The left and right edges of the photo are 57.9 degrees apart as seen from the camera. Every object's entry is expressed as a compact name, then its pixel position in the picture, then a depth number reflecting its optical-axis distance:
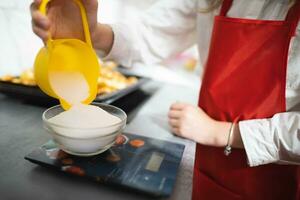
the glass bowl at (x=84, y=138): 0.43
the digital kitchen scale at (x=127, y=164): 0.41
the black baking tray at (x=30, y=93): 0.73
